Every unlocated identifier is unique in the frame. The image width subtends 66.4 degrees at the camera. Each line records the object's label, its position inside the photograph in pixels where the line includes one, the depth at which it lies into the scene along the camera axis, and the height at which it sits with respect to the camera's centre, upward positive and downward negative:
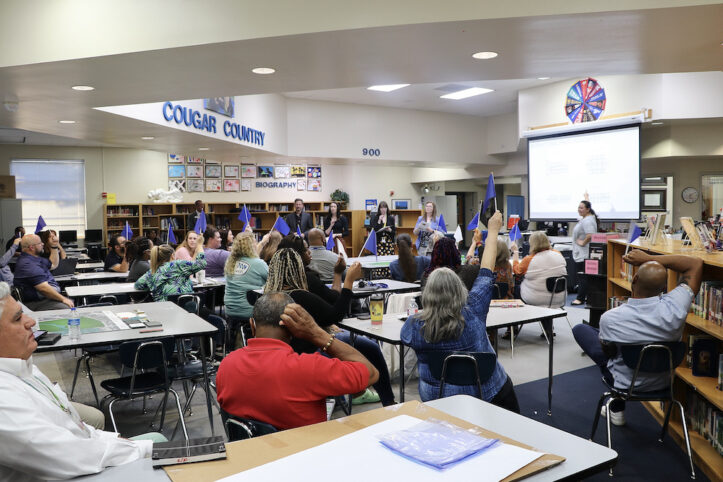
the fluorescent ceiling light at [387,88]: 11.17 +2.59
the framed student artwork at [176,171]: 14.41 +1.18
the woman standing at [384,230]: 11.21 -0.34
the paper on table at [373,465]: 1.38 -0.66
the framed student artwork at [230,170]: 14.61 +1.21
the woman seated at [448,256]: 4.28 -0.34
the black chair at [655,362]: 3.47 -0.97
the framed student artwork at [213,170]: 14.47 +1.20
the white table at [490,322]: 3.88 -0.85
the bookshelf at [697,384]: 3.43 -1.17
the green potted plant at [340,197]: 15.55 +0.47
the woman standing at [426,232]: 9.41 -0.34
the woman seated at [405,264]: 6.90 -0.66
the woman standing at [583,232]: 8.66 -0.35
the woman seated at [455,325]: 3.23 -0.67
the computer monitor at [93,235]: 13.65 -0.43
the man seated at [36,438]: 1.49 -0.61
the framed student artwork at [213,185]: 14.47 +0.81
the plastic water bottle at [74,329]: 3.75 -0.77
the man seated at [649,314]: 3.54 -0.68
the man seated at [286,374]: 2.09 -0.61
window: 13.94 +0.67
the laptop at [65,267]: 8.37 -0.75
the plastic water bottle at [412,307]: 4.47 -0.82
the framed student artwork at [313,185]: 15.54 +0.82
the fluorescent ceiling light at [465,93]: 11.71 +2.57
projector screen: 9.78 +0.69
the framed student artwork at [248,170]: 14.79 +1.21
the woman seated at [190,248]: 7.15 -0.42
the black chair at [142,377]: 3.67 -1.12
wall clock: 10.80 +0.27
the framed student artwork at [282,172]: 15.20 +1.18
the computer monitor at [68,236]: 13.43 -0.44
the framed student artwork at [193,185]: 14.40 +0.81
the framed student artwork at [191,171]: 14.44 +1.18
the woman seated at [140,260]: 7.02 -0.56
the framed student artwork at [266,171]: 15.00 +1.19
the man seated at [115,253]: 8.75 -0.57
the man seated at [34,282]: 5.99 -0.69
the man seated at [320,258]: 6.65 -0.53
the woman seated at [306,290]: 3.86 -0.53
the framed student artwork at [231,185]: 14.61 +0.81
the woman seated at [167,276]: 5.79 -0.63
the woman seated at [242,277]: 5.80 -0.65
